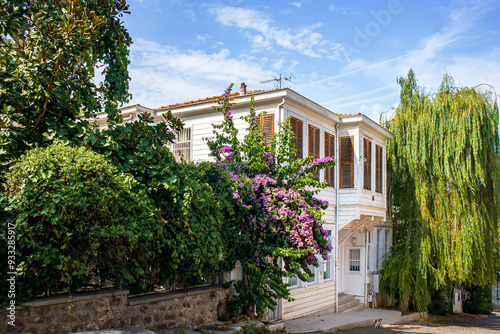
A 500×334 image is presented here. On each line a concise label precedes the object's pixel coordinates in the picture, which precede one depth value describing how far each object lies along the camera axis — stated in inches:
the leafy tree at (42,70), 272.5
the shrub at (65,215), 234.4
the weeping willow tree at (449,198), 652.7
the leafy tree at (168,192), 305.9
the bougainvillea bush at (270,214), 387.5
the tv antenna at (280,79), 597.2
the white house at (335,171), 527.2
